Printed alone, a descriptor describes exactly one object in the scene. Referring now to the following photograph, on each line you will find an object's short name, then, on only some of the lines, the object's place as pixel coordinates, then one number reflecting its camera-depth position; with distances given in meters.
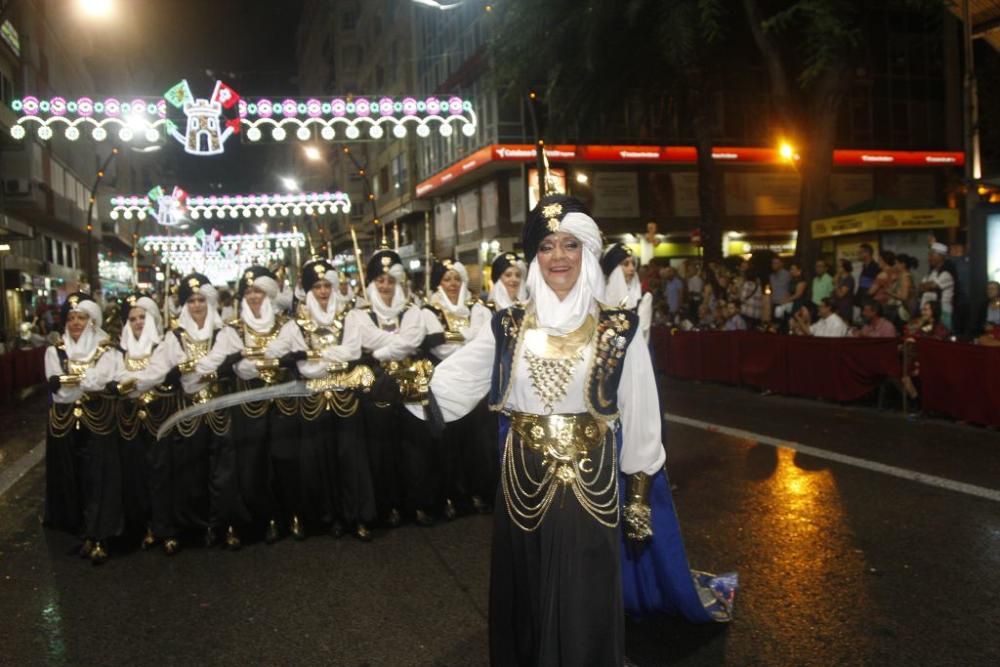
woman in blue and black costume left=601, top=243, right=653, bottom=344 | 5.50
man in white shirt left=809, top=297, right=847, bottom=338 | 13.19
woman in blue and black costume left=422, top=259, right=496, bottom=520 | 7.30
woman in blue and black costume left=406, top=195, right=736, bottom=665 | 3.26
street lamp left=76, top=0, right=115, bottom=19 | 16.59
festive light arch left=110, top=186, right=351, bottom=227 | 31.21
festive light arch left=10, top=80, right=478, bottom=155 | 16.28
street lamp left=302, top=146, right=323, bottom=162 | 21.85
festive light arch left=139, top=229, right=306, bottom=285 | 45.19
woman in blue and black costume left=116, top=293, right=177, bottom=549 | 6.66
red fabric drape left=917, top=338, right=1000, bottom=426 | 10.04
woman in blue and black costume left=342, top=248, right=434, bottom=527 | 6.99
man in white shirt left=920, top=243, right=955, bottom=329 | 13.32
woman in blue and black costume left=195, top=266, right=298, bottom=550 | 6.78
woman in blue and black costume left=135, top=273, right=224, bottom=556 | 6.70
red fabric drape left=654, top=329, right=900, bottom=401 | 12.04
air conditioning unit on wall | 30.61
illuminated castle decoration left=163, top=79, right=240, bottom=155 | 16.27
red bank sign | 31.17
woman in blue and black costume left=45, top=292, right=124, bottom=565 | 6.54
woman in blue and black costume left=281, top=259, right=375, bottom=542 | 6.81
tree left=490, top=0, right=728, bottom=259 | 18.97
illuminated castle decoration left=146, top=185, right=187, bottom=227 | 30.83
